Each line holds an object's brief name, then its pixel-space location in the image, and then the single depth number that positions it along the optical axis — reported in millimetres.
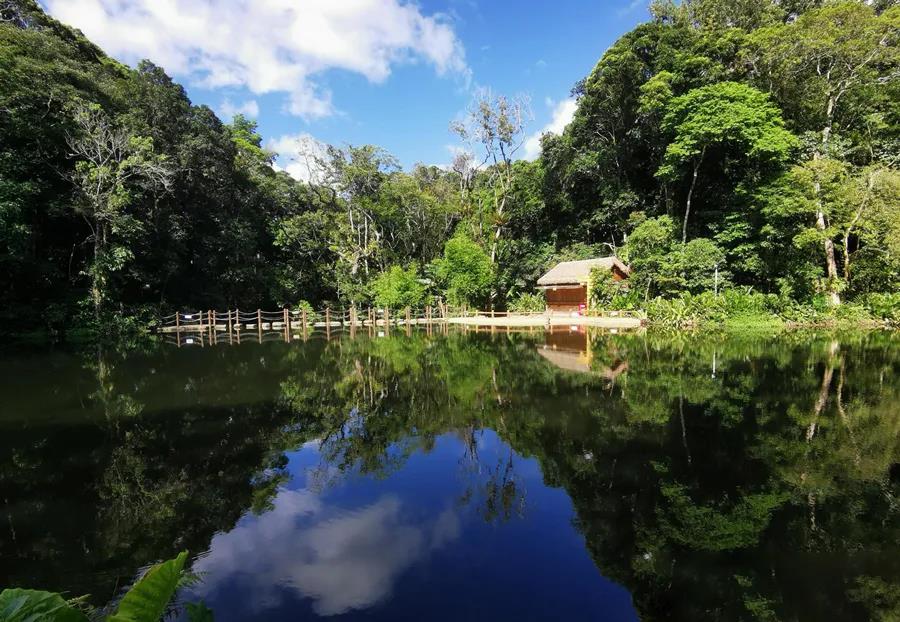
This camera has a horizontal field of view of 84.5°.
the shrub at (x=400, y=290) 29016
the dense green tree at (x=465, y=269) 29328
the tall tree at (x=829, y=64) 21750
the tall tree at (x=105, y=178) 21108
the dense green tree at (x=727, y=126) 23016
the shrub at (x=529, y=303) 30797
